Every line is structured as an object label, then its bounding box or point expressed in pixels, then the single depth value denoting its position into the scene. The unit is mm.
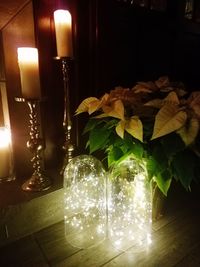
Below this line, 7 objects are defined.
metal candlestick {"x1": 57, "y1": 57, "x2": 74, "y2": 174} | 891
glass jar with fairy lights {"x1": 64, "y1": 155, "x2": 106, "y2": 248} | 906
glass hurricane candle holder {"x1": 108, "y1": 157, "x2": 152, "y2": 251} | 822
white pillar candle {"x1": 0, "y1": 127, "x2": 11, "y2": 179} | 794
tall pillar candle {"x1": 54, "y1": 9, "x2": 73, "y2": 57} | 819
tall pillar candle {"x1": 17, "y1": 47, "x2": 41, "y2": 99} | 772
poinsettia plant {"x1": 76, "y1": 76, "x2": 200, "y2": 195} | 669
